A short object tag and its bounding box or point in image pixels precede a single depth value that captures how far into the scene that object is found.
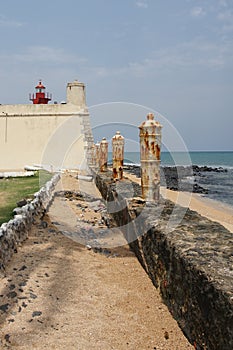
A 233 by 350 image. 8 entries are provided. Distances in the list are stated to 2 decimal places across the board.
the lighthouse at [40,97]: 27.00
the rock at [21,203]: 7.98
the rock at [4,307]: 3.68
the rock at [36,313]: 3.65
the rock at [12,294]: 3.96
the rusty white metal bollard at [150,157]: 5.86
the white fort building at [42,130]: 22.11
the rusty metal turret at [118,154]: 10.17
